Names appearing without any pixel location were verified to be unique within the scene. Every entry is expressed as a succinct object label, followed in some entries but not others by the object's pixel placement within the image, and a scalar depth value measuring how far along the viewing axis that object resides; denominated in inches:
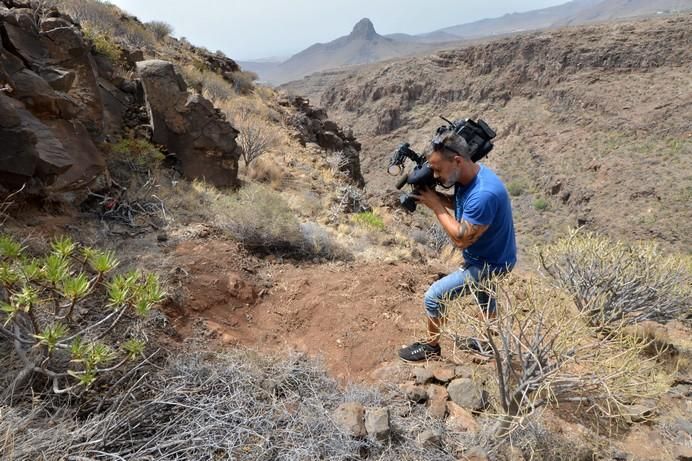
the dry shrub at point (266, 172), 329.4
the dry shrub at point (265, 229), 194.1
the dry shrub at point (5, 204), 120.5
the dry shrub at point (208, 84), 457.6
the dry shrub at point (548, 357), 80.3
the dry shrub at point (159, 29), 631.8
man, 94.3
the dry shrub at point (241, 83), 636.0
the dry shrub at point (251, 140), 347.6
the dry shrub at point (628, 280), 172.6
